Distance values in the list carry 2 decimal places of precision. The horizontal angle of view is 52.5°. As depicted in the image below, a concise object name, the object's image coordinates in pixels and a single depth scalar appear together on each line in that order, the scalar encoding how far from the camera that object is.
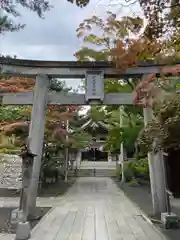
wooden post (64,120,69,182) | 13.35
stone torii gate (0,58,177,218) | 5.43
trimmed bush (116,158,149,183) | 12.29
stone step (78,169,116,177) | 17.22
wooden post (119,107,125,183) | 13.07
